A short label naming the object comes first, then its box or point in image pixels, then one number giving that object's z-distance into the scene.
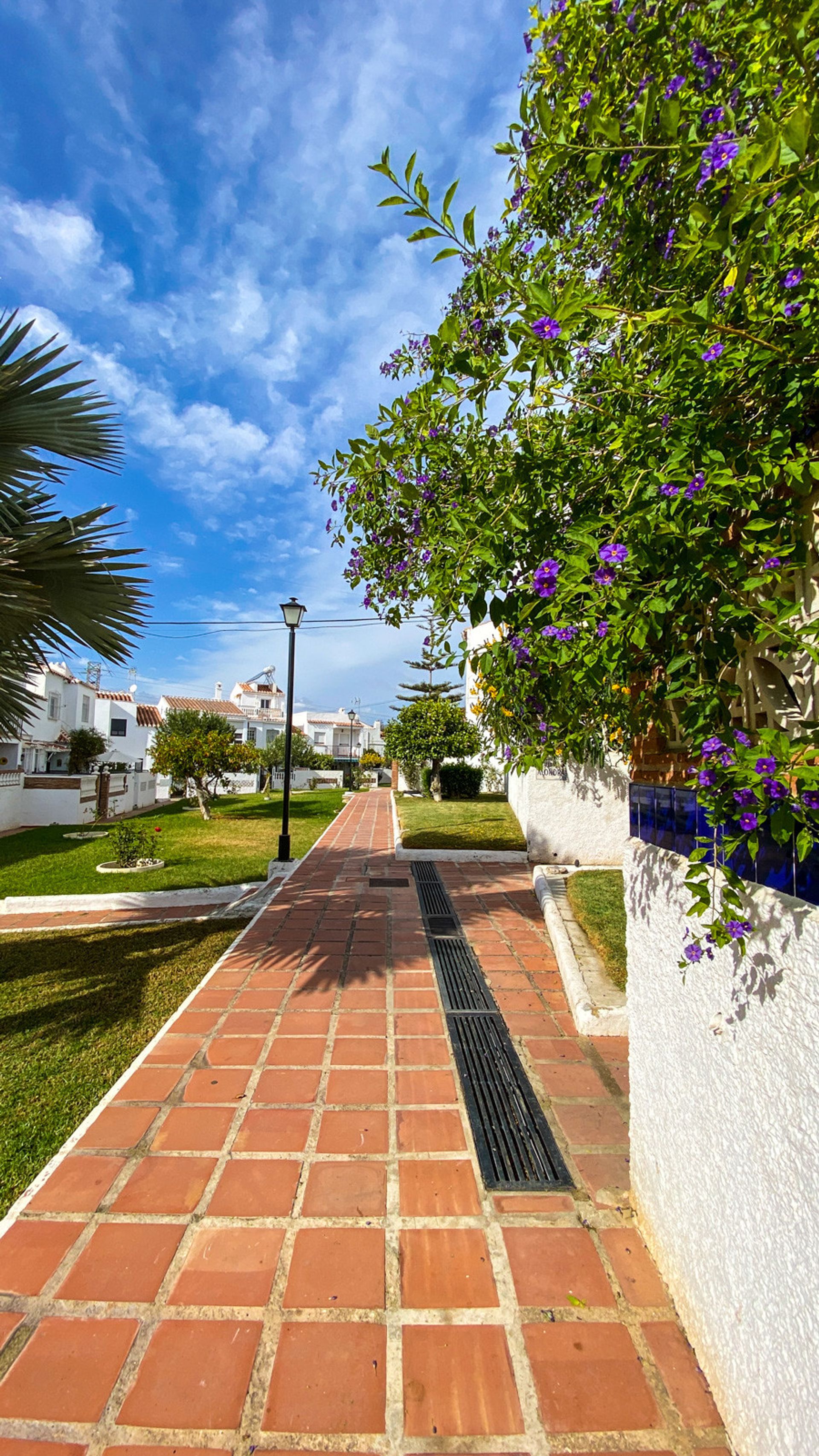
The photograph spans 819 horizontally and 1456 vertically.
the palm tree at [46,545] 4.25
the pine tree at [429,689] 35.16
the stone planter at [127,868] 9.47
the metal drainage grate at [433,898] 6.48
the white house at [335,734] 61.22
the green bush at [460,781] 17.14
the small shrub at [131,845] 9.51
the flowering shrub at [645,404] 1.21
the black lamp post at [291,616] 9.26
